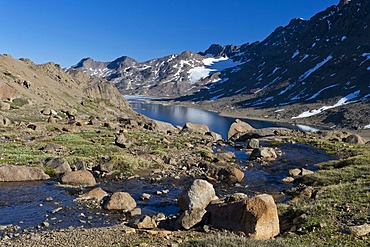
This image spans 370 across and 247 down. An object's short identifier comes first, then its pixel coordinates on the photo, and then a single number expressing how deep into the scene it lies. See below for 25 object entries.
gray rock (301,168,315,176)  35.39
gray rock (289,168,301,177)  35.56
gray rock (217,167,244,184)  31.36
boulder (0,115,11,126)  50.90
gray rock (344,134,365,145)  60.14
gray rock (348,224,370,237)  14.09
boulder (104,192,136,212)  21.06
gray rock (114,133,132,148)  43.56
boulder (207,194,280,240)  15.30
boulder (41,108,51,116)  69.97
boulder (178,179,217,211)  20.06
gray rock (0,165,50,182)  26.05
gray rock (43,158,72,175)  29.51
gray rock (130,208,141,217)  20.36
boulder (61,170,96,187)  26.50
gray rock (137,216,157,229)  17.64
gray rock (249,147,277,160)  44.91
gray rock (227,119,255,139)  75.82
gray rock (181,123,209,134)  75.44
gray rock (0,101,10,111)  66.12
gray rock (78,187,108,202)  22.66
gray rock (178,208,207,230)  17.12
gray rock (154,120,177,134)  71.47
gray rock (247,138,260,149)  54.64
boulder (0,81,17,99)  74.06
